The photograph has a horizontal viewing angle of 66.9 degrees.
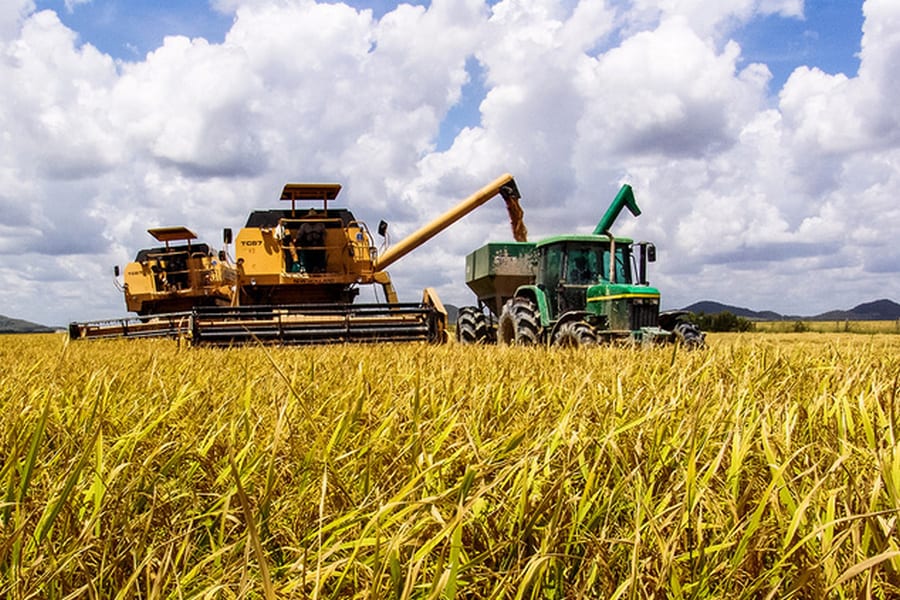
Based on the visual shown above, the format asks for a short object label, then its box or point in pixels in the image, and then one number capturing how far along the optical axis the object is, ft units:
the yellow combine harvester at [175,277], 56.65
